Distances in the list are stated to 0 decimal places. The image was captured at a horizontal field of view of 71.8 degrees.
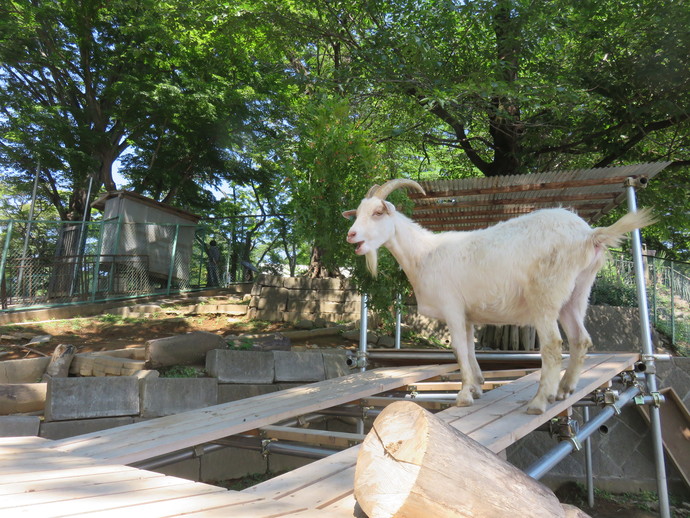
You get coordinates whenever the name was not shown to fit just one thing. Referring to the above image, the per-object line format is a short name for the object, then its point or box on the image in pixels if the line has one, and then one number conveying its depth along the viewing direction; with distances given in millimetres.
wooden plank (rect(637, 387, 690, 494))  5965
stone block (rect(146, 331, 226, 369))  5586
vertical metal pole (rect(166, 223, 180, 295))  12234
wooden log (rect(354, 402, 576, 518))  1501
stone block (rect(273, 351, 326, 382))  6375
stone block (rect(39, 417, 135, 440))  4604
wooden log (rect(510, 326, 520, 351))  7949
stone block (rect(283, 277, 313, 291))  10578
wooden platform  1634
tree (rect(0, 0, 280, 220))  12852
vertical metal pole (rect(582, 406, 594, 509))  5812
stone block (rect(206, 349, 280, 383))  5871
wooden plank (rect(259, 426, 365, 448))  3215
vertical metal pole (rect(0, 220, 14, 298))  8906
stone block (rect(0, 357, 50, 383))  5586
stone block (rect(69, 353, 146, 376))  5469
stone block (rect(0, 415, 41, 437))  4410
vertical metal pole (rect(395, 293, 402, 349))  4730
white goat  3189
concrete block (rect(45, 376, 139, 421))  4660
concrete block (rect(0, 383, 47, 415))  4770
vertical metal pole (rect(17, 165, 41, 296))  9392
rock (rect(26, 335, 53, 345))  7208
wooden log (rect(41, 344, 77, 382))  5684
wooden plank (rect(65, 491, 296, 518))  1544
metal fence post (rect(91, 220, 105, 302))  10506
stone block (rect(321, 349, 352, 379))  6785
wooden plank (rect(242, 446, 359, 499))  1915
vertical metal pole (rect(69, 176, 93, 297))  10328
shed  11875
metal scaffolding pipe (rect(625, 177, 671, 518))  4930
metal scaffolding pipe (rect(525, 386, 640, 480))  2782
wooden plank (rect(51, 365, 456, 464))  2584
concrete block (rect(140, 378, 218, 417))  5176
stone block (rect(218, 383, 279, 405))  5872
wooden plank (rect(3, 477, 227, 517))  1548
